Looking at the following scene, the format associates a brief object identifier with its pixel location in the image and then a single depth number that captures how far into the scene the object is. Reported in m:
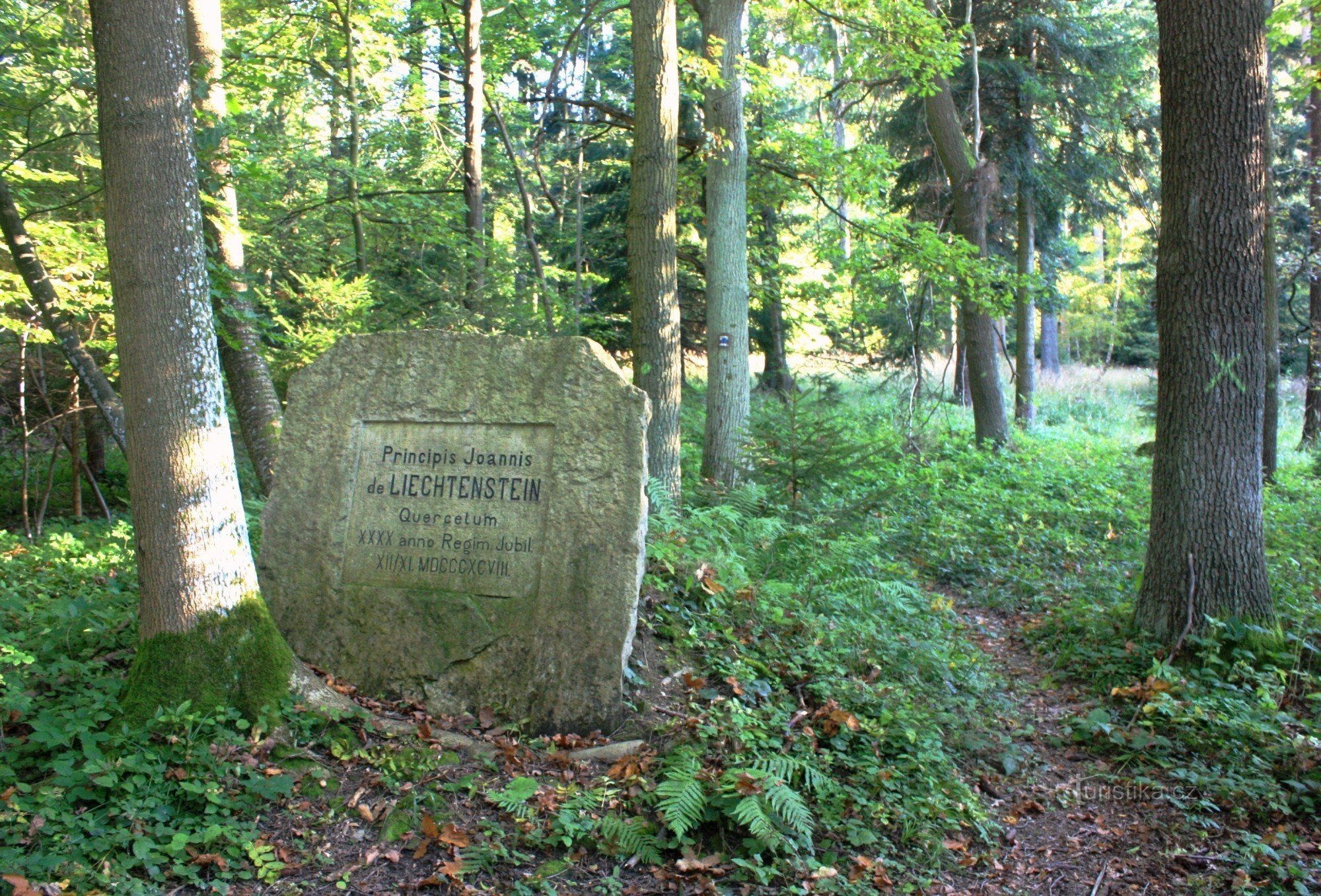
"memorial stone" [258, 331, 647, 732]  4.89
